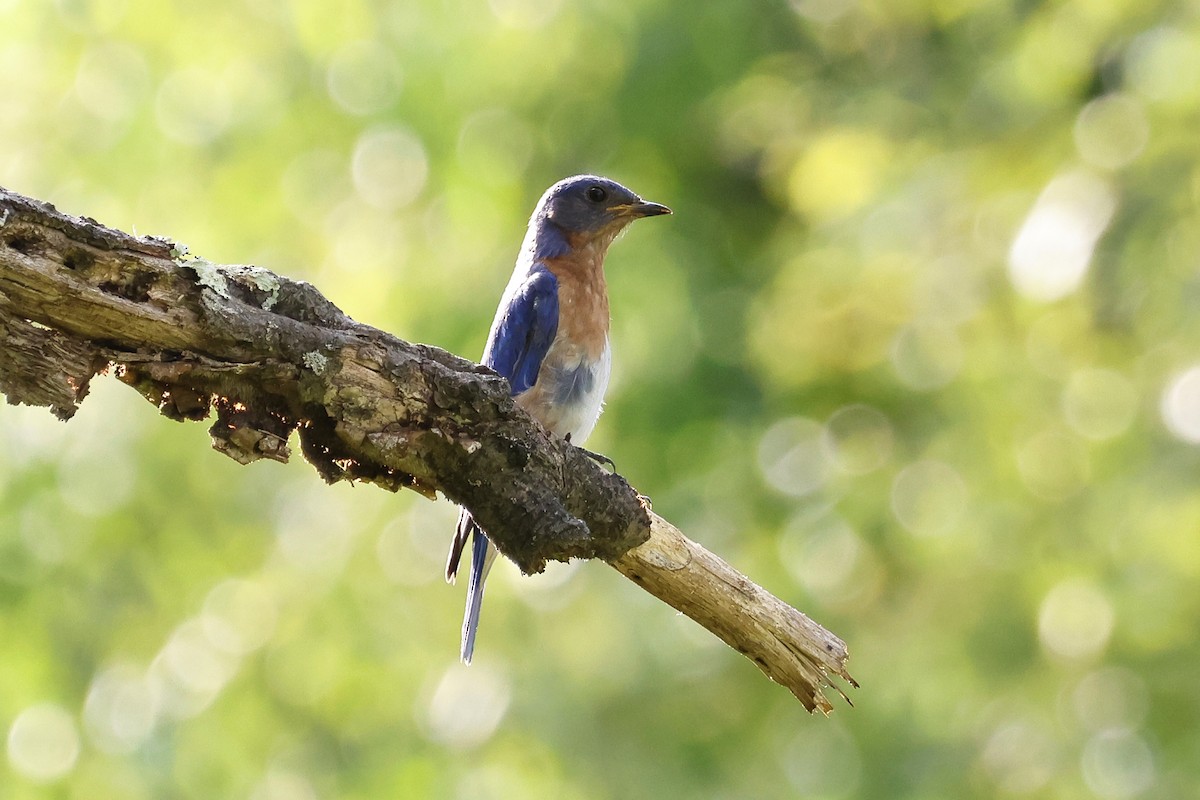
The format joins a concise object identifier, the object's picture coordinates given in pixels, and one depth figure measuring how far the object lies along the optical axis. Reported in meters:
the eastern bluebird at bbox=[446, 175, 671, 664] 11.38
